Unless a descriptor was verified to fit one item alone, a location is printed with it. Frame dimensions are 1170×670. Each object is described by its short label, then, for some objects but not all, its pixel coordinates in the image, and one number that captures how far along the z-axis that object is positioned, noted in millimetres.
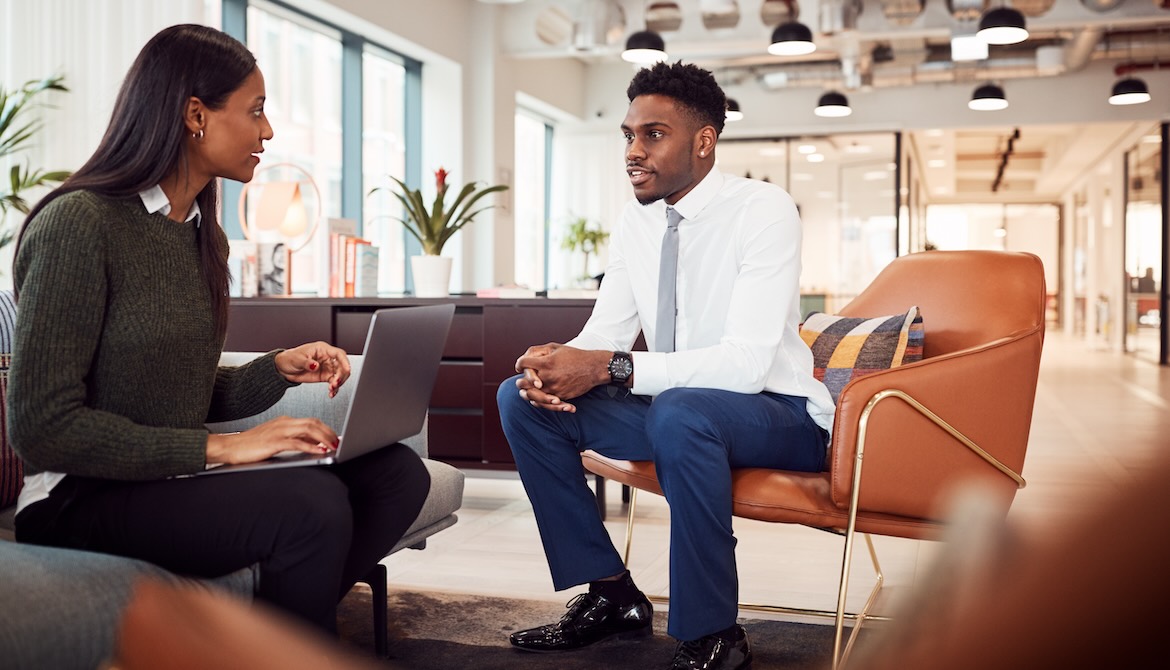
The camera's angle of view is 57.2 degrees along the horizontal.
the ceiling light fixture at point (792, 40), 7352
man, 2008
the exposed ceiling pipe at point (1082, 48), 9398
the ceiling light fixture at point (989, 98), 9773
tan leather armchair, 2004
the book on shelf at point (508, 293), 3922
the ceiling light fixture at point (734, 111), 10108
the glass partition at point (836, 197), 11609
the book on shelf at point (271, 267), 4172
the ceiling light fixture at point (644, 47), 7520
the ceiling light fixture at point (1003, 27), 6855
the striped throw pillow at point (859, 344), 2490
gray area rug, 2252
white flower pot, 4207
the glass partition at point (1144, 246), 11680
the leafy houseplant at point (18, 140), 4266
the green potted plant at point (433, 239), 4223
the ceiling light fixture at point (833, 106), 10297
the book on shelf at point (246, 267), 4125
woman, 1426
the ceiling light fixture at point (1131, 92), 9688
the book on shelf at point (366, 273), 4180
